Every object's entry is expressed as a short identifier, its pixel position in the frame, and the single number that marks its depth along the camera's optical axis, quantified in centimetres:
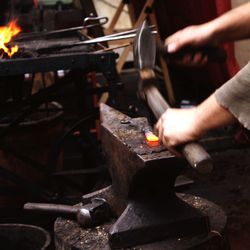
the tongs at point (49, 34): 539
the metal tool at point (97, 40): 450
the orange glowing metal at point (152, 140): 272
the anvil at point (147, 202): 264
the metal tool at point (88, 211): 295
